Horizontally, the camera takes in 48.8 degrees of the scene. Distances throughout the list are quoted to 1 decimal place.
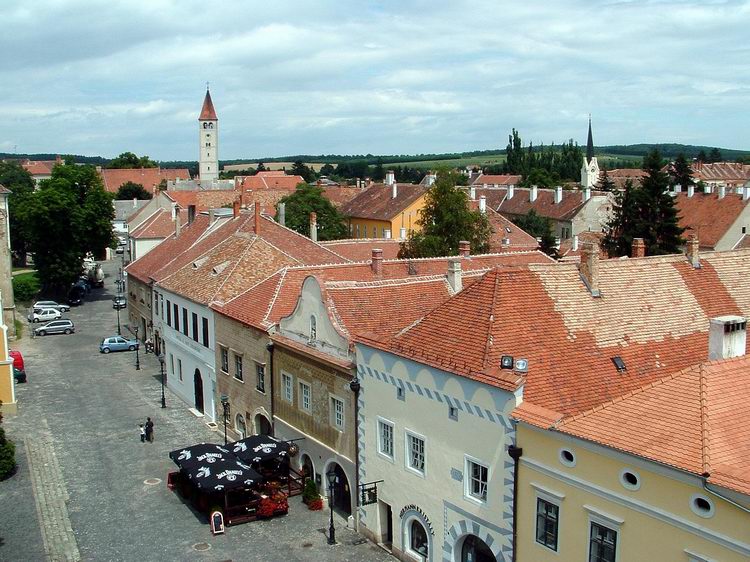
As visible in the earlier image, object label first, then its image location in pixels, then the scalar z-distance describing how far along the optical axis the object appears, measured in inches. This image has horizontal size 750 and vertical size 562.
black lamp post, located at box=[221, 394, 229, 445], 1290.6
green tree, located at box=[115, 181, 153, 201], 4854.8
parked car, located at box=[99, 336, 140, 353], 1932.8
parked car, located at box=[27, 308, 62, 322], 2309.3
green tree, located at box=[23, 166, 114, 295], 2506.2
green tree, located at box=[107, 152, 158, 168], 5704.2
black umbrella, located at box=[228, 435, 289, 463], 1056.2
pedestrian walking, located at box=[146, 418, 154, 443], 1275.0
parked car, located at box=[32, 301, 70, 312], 2428.6
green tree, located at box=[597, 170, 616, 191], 3727.9
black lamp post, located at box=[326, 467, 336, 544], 919.7
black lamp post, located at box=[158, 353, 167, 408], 1477.6
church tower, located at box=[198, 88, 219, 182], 5733.3
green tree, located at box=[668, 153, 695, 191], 3695.9
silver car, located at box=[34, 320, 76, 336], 2132.1
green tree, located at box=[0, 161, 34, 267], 3101.9
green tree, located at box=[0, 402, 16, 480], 1130.0
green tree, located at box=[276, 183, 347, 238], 2596.0
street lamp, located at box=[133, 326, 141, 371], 1768.0
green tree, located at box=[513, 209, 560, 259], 2763.3
